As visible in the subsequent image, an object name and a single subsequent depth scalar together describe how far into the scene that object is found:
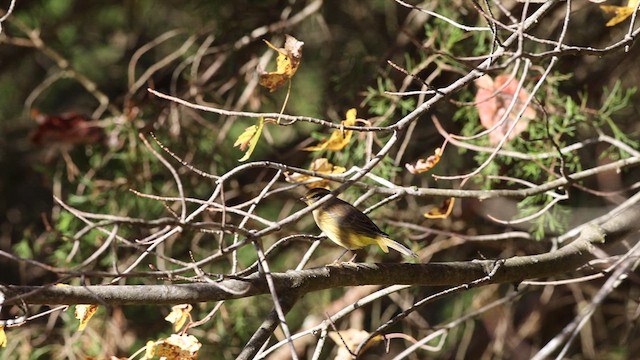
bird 5.72
